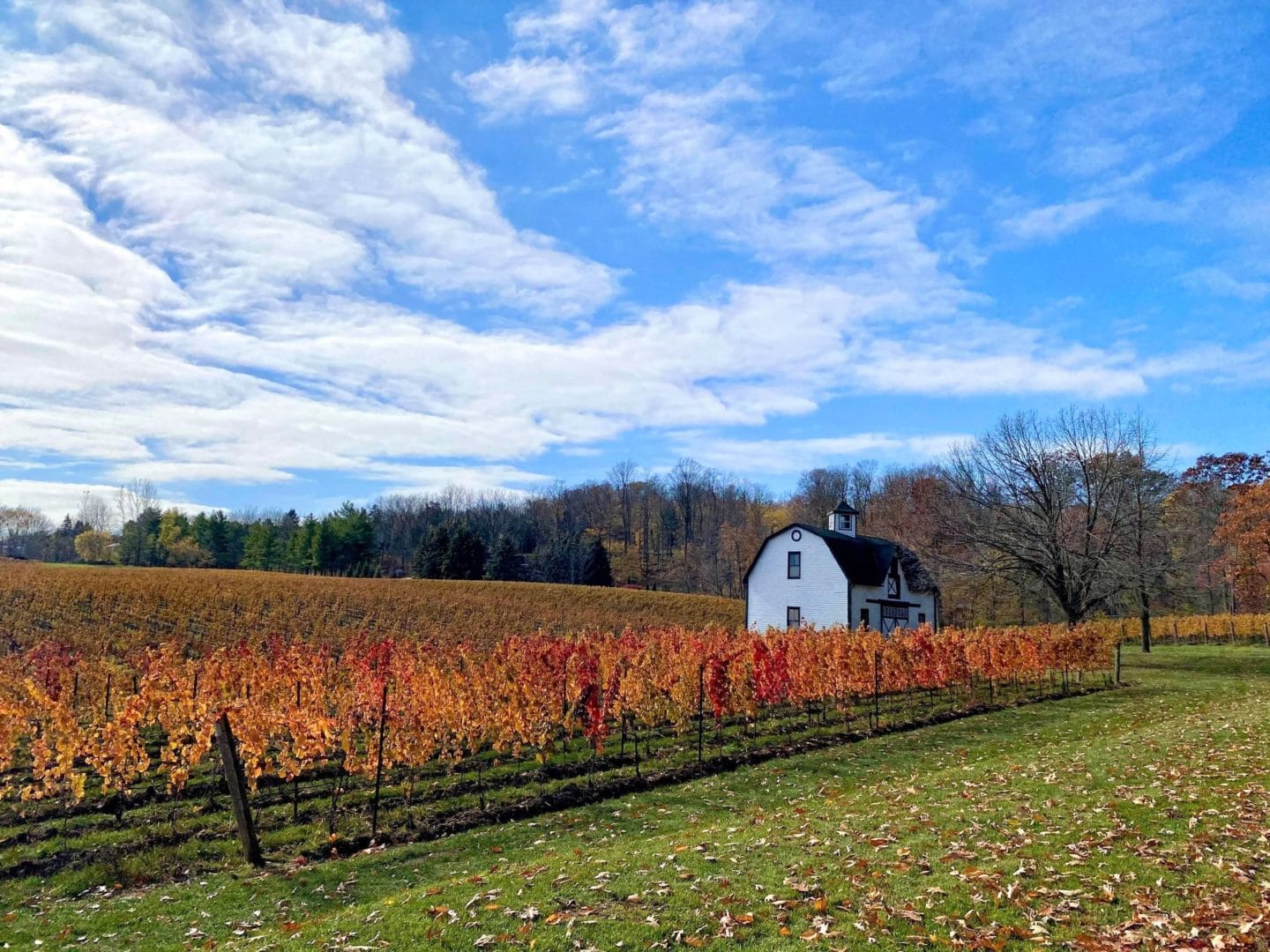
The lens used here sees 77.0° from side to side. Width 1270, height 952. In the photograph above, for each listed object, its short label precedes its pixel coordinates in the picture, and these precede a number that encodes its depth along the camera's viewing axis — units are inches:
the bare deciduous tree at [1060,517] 1268.5
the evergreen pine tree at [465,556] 2591.0
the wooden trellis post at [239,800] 349.4
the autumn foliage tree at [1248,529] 1574.8
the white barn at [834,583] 1482.5
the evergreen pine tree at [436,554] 2593.5
